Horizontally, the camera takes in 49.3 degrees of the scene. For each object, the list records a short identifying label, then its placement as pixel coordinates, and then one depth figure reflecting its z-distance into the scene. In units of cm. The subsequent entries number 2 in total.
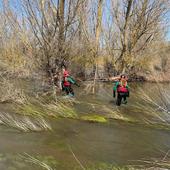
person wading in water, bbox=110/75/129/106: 719
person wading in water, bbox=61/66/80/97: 776
